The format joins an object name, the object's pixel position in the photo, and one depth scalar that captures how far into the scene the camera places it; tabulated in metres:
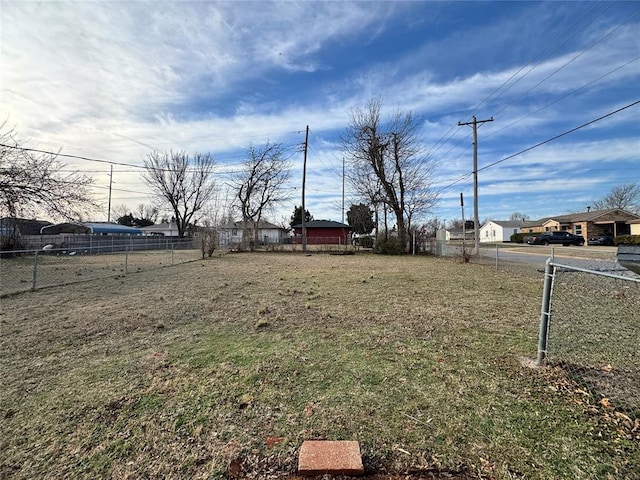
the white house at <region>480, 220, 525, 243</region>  54.88
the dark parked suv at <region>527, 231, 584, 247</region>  31.23
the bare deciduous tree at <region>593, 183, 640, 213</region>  46.22
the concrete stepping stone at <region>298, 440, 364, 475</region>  1.80
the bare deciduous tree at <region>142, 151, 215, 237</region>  35.41
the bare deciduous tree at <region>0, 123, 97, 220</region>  11.95
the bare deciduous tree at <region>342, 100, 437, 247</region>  22.61
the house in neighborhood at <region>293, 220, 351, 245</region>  39.09
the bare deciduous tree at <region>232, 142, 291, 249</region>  31.59
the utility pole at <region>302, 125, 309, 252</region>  23.89
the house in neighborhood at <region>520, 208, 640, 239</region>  33.34
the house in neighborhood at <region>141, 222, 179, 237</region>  54.02
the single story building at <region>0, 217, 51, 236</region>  13.43
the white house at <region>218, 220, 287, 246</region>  31.85
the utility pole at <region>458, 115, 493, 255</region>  19.98
